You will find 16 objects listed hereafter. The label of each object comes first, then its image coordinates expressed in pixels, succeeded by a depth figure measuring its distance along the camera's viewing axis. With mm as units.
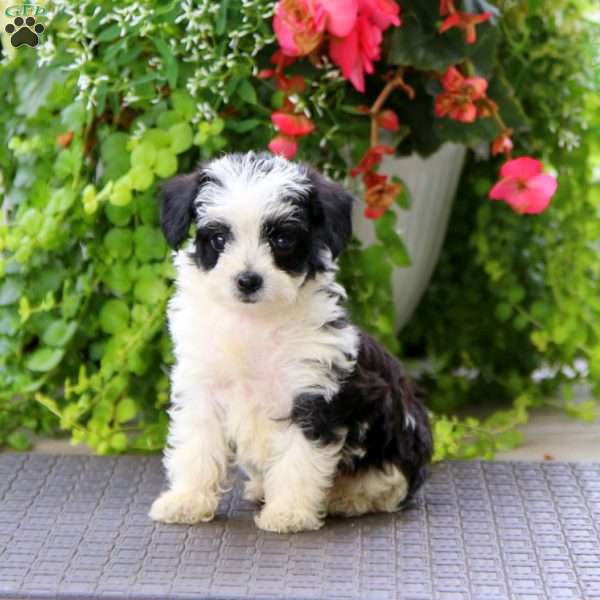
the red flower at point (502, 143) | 3053
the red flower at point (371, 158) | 2914
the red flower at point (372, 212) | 2969
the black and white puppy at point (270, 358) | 2398
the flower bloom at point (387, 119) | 2959
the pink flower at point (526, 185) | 3010
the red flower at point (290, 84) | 2908
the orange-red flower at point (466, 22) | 2883
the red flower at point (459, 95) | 2930
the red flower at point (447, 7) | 2883
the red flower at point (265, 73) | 2876
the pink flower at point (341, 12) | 2729
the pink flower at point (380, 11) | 2775
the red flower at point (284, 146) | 2824
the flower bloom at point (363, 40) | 2785
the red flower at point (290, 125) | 2830
